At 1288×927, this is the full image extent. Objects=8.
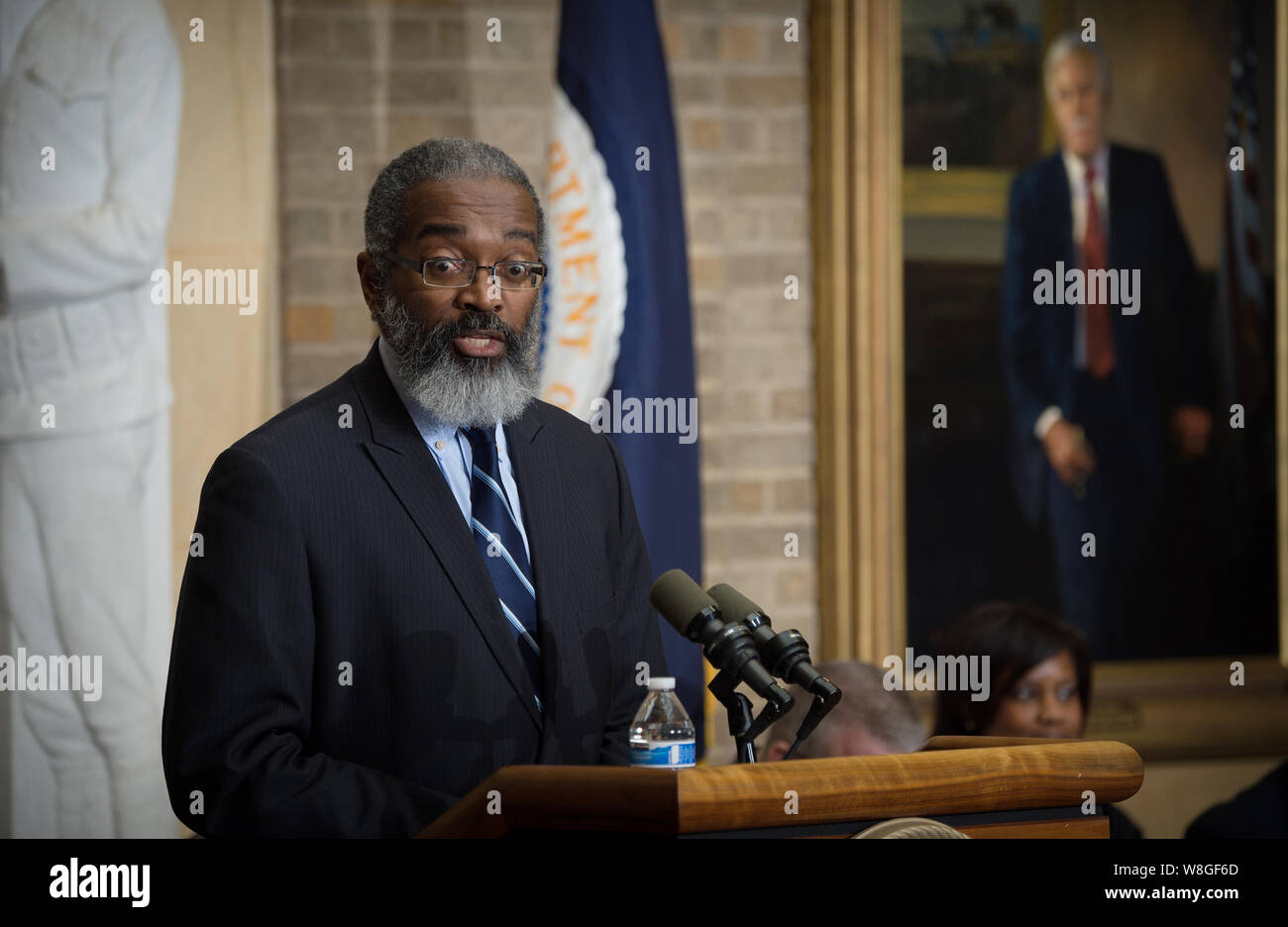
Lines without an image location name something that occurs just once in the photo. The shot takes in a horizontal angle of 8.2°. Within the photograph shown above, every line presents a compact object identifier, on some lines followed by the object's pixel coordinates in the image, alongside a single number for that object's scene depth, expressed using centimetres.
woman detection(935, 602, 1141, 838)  851
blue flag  869
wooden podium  727
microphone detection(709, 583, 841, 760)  739
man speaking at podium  755
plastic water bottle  751
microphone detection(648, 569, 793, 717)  739
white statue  859
